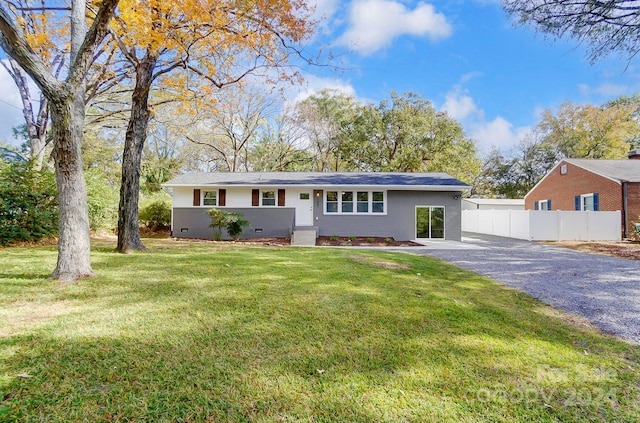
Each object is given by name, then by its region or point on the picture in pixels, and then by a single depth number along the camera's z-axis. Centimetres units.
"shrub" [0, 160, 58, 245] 913
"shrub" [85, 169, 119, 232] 1199
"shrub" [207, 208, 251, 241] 1279
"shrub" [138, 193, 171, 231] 1602
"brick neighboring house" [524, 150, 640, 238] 1538
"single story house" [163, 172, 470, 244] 1484
